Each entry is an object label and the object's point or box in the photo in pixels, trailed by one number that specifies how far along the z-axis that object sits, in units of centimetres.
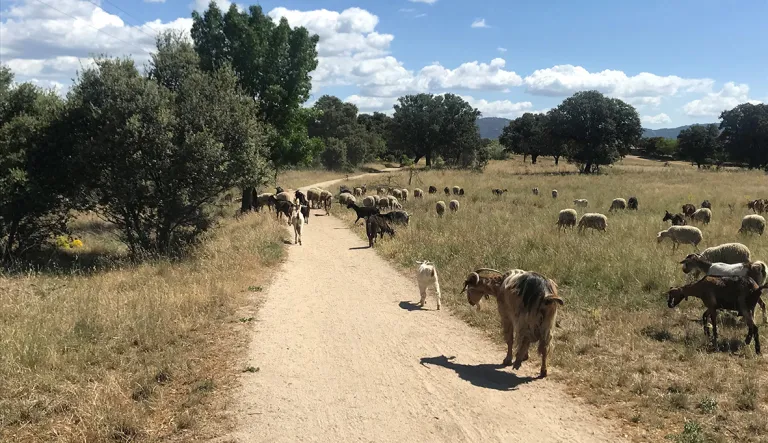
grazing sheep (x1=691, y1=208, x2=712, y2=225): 2041
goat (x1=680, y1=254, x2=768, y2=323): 909
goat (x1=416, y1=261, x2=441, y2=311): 1042
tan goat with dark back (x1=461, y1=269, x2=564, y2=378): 664
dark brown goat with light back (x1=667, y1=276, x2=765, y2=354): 773
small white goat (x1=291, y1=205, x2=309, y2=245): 1850
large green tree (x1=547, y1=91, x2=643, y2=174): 5803
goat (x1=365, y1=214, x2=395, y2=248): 1752
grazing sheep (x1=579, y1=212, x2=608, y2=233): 1848
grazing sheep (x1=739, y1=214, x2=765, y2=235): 1684
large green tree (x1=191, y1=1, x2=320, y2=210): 2548
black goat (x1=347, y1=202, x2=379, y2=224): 2245
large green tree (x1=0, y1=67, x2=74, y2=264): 1519
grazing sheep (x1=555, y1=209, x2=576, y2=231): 1972
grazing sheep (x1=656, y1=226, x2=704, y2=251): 1519
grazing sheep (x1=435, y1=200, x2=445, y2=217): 2472
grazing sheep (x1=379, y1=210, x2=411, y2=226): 2064
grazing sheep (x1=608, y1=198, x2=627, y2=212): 2583
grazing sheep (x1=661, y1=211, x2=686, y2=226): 1923
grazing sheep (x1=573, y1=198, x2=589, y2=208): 2730
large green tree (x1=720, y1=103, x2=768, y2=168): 6762
